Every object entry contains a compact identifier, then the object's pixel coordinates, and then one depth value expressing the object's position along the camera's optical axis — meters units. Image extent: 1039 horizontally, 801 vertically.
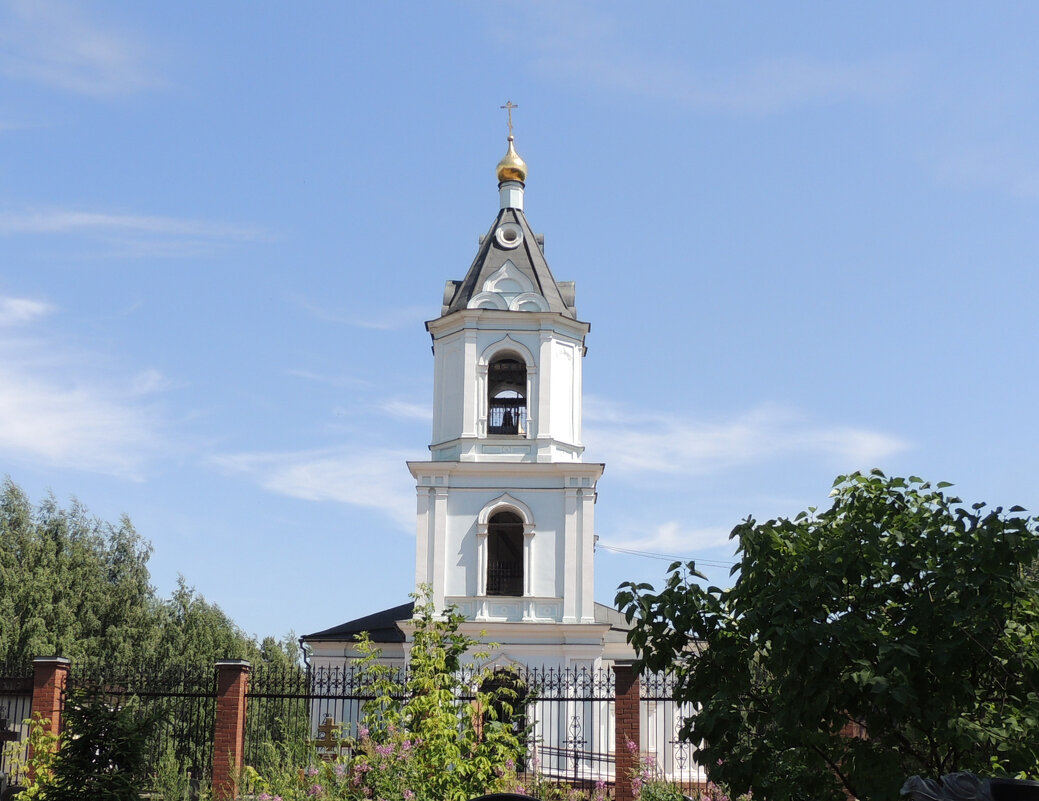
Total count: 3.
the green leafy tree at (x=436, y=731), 10.66
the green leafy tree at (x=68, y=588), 34.56
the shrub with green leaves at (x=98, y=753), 9.20
